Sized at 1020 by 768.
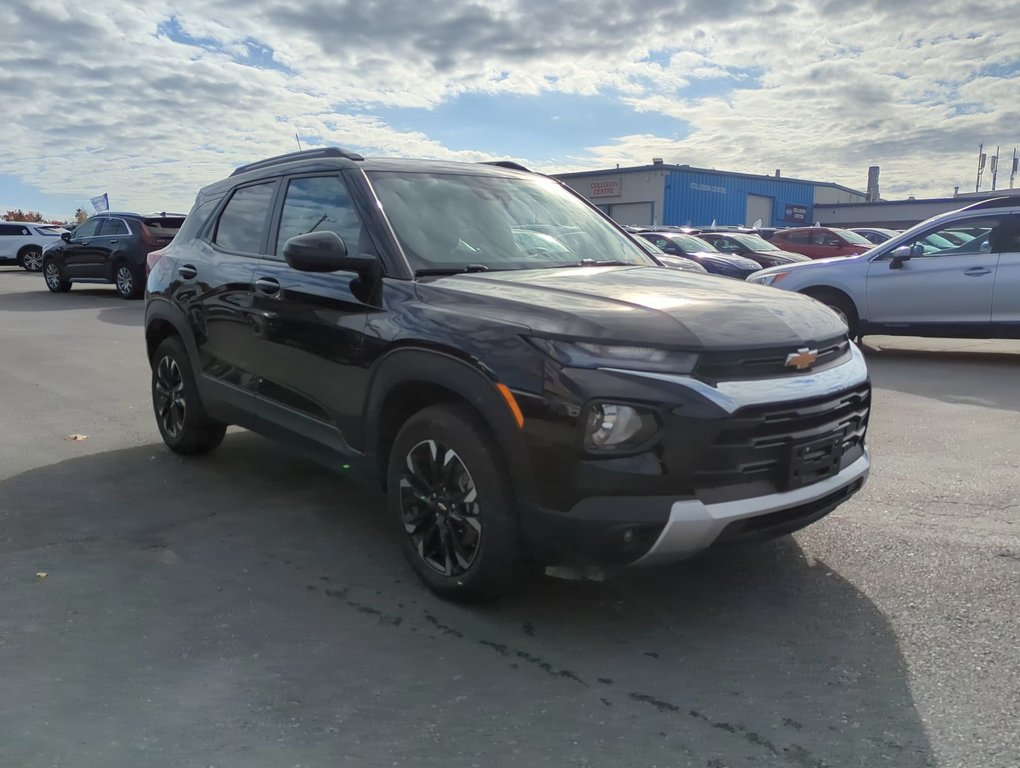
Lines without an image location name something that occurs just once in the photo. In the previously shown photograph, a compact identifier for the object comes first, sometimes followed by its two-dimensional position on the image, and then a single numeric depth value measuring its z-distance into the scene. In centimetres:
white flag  3491
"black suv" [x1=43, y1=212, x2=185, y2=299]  1725
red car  2233
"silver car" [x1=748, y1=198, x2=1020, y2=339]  958
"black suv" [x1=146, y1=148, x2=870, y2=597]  291
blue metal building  5078
